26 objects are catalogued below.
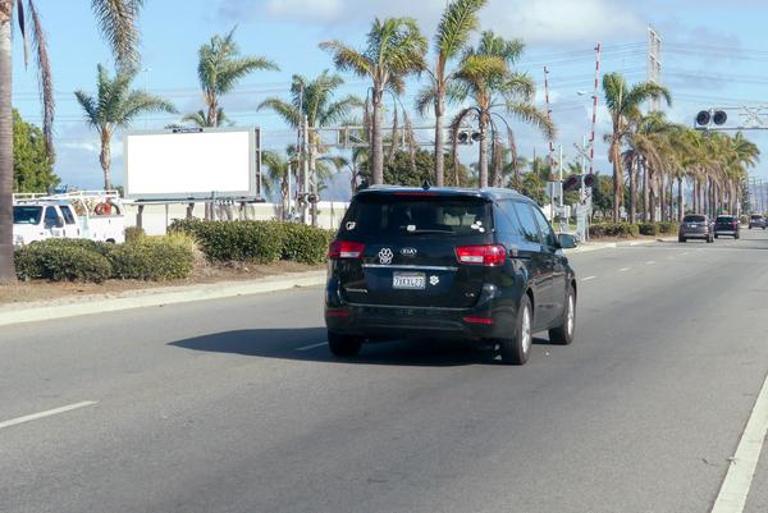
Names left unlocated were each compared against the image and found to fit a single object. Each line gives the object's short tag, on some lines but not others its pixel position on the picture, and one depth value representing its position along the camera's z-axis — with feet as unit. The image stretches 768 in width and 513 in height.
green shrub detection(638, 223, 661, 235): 242.58
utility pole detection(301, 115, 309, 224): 190.29
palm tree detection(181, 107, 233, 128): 184.39
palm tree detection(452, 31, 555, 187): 142.41
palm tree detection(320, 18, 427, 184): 120.88
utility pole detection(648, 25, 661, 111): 272.72
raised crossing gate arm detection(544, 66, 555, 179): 153.32
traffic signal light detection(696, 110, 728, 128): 175.22
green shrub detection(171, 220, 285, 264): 92.94
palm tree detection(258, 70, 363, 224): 198.29
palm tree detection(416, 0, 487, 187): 124.26
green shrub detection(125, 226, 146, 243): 117.20
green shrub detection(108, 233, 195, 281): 75.46
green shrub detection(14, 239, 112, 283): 71.31
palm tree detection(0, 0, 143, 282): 68.39
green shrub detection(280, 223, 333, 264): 101.35
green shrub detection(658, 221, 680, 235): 257.92
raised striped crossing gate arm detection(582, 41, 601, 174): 187.52
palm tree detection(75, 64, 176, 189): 160.56
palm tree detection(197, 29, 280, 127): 163.43
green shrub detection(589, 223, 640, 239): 217.15
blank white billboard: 127.95
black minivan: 40.01
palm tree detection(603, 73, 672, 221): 217.36
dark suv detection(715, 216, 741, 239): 243.60
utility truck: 104.42
